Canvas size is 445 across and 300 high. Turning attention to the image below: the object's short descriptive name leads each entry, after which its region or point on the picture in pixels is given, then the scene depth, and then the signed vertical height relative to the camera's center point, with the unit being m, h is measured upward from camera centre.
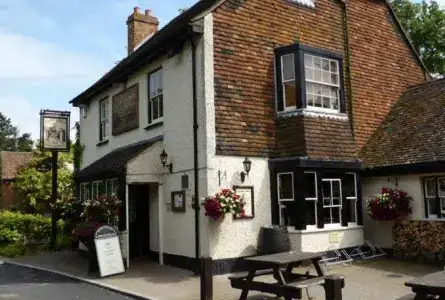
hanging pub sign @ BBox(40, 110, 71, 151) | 18.28 +2.81
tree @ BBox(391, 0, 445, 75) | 25.50 +8.55
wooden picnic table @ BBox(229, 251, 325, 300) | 7.68 -1.41
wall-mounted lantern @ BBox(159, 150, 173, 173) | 13.09 +1.09
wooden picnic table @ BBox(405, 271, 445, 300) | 5.82 -1.14
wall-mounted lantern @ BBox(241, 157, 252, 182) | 12.16 +0.81
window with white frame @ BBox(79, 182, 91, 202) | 16.07 +0.38
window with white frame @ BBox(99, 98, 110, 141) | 17.94 +3.08
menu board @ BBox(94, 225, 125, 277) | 11.70 -1.23
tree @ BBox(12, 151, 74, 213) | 31.52 +1.28
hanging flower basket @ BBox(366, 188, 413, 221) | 12.87 -0.29
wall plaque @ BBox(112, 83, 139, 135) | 15.45 +3.04
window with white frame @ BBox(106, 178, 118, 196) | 13.49 +0.42
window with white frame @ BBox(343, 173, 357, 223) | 13.57 +0.00
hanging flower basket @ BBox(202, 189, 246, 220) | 11.26 -0.14
